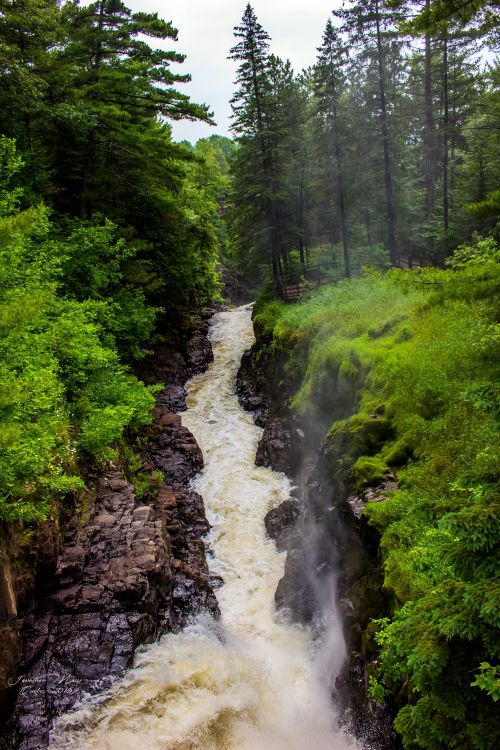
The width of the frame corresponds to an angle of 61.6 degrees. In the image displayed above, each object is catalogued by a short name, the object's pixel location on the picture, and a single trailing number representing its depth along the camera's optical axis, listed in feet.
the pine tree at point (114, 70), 52.47
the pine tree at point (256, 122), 77.92
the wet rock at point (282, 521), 42.45
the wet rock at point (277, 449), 53.83
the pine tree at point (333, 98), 77.66
